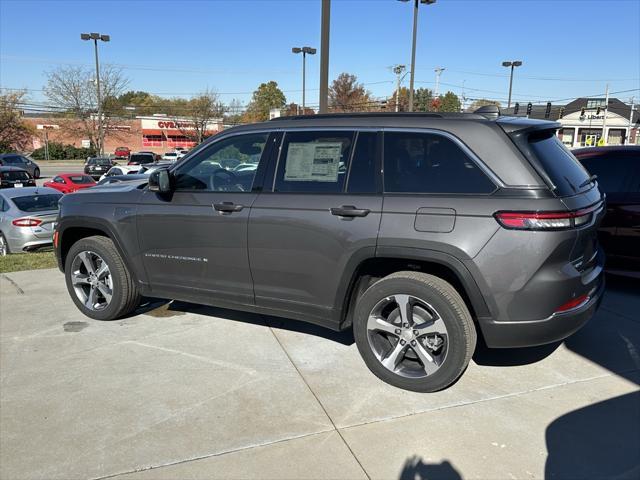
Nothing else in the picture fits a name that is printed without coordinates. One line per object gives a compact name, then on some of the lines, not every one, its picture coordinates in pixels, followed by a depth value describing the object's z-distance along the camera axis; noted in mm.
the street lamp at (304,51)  39344
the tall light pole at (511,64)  44000
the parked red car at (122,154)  60244
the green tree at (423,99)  68400
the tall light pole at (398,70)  51262
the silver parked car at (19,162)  34406
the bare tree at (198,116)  65000
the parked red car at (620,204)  5512
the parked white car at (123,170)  27723
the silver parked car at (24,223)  10852
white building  68875
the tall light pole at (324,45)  8281
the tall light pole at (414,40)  23906
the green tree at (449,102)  71375
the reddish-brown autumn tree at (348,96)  62062
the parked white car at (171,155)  48219
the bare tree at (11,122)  53322
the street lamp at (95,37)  39062
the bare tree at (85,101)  52531
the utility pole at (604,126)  58462
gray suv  3086
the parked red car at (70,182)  22734
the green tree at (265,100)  80062
